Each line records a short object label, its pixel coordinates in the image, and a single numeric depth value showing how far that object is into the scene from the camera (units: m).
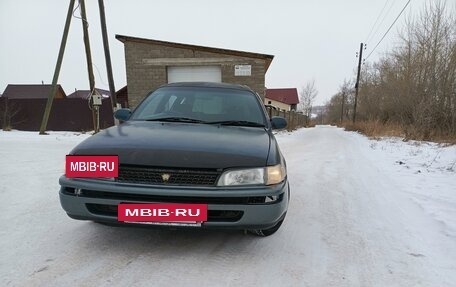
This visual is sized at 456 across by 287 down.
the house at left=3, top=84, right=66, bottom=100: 44.50
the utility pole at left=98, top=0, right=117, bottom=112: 12.15
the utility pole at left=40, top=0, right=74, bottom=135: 12.46
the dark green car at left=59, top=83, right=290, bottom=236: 2.38
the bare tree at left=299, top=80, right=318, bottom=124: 62.41
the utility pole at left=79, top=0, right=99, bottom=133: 12.31
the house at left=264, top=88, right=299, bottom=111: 68.43
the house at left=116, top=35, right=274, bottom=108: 13.99
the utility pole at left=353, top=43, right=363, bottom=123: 33.19
